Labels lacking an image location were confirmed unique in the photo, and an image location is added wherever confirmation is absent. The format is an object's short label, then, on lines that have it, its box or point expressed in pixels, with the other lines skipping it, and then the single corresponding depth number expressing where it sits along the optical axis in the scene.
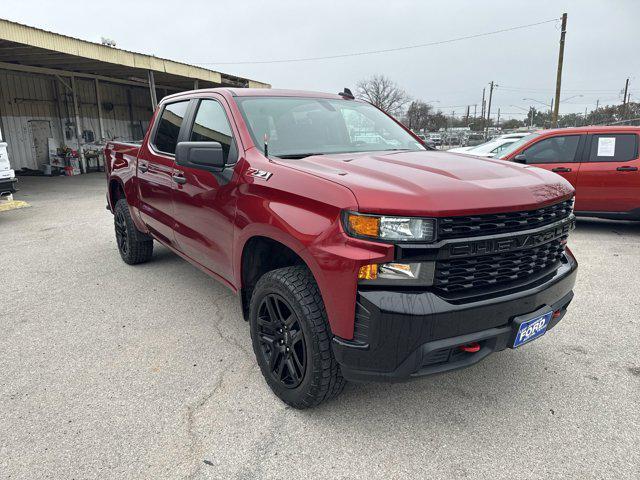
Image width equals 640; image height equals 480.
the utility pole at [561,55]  21.97
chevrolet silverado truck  1.94
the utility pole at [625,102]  43.54
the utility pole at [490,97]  52.19
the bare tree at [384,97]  58.56
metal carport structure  14.23
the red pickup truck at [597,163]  6.62
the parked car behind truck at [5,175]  8.18
